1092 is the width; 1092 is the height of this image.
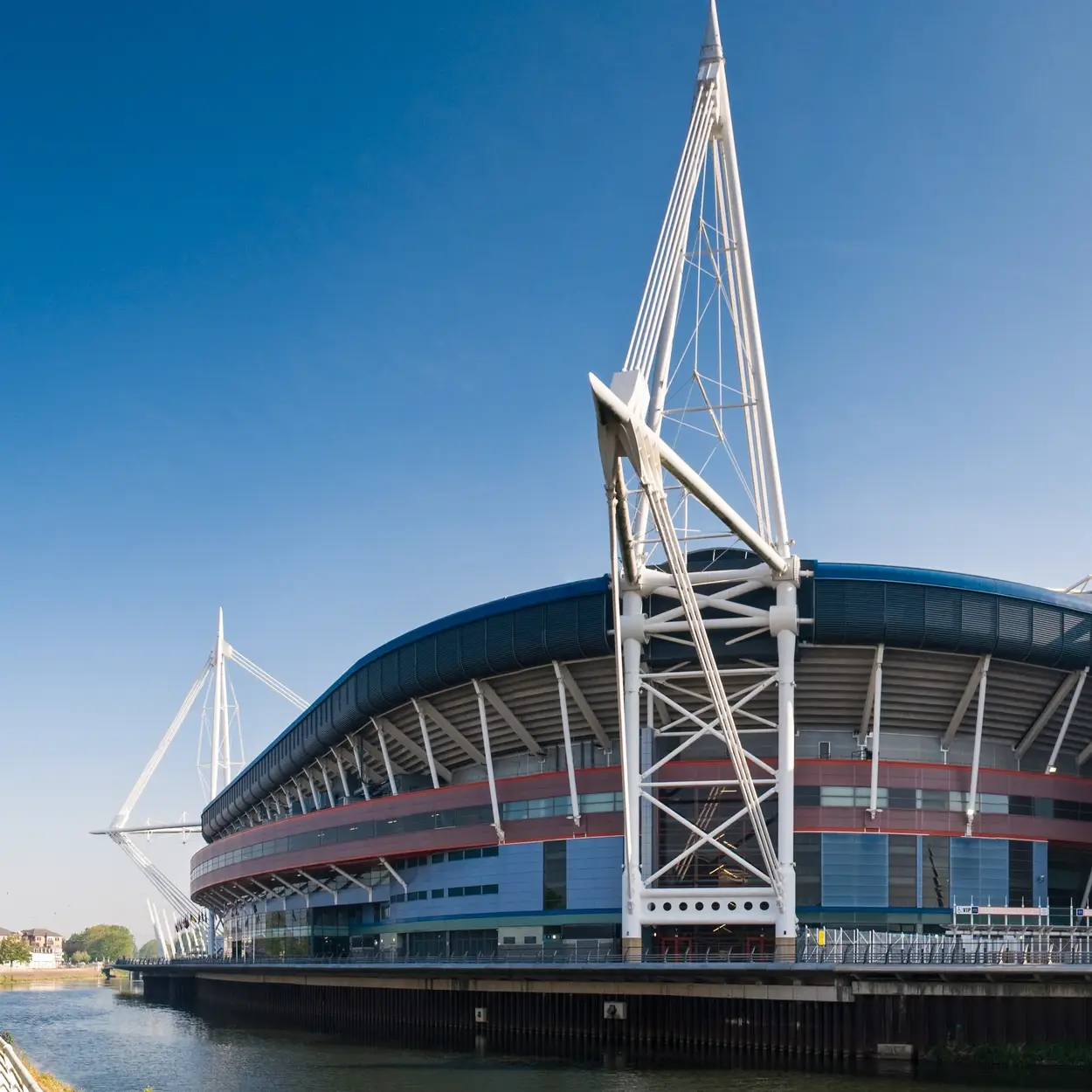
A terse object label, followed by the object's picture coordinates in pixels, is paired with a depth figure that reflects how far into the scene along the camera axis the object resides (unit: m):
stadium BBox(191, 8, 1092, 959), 60.60
